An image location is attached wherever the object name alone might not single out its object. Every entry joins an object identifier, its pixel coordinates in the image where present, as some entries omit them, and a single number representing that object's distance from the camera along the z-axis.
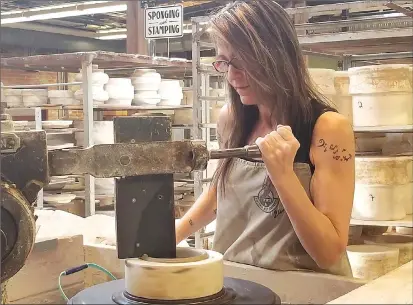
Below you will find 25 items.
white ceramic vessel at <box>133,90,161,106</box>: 5.34
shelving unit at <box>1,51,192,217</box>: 4.75
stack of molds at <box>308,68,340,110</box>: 3.11
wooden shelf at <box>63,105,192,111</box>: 5.20
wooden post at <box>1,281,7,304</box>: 1.56
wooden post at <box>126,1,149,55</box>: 6.58
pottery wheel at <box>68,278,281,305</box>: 0.97
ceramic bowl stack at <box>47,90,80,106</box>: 5.29
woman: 1.39
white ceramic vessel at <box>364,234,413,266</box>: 3.18
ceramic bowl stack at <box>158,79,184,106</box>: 5.54
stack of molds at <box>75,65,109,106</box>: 4.89
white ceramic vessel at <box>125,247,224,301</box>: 0.95
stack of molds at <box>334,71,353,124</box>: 3.27
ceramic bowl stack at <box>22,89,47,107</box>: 5.49
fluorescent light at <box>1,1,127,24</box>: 6.55
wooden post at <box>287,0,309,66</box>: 3.75
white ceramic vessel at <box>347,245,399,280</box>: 2.97
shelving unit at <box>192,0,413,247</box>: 3.22
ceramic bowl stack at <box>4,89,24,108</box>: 5.55
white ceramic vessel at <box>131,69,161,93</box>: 5.32
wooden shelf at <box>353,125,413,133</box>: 3.10
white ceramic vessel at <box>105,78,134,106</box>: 5.09
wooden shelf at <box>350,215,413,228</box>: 3.10
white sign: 4.64
